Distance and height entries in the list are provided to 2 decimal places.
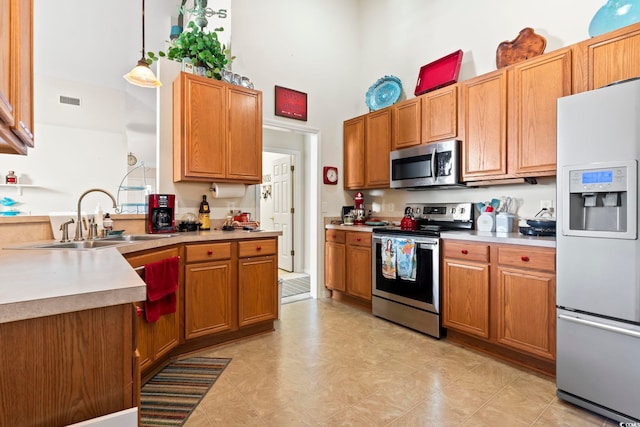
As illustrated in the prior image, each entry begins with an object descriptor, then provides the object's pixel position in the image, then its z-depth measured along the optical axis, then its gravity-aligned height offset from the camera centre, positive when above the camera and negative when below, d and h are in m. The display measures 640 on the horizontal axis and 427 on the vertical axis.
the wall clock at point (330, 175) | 4.14 +0.49
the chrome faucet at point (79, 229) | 2.11 -0.12
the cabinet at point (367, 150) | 3.67 +0.77
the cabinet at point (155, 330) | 1.93 -0.80
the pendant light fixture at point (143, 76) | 2.71 +1.17
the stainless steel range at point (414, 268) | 2.81 -0.53
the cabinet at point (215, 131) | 2.81 +0.75
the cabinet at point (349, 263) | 3.55 -0.61
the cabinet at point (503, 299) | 2.12 -0.64
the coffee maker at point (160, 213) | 2.64 -0.01
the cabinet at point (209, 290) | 2.46 -0.63
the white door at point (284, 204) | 5.47 +0.14
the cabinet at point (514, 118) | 2.35 +0.78
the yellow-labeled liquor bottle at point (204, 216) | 3.06 -0.04
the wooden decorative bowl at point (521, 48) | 2.62 +1.42
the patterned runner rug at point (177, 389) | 1.73 -1.12
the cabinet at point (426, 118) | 3.02 +0.96
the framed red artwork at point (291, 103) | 3.74 +1.32
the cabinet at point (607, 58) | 1.98 +1.02
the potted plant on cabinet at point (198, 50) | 2.89 +1.49
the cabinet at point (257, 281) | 2.74 -0.62
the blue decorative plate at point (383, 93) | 3.81 +1.48
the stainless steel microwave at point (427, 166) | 2.97 +0.47
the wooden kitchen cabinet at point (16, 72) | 0.97 +0.48
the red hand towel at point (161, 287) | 2.02 -0.50
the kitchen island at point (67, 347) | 0.68 -0.31
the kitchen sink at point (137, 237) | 2.37 -0.19
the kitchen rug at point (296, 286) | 4.31 -1.08
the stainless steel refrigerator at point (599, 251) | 1.63 -0.21
